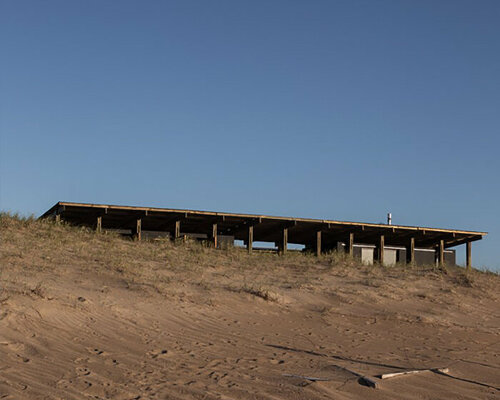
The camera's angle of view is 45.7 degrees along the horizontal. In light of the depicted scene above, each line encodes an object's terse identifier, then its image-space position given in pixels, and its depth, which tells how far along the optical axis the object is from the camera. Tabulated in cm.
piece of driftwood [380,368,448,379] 790
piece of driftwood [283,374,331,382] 772
